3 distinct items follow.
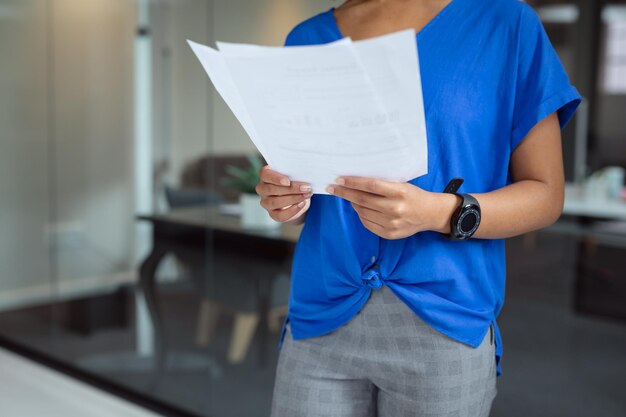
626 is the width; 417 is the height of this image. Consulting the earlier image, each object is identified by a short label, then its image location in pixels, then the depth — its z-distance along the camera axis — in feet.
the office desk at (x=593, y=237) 5.78
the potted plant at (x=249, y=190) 7.52
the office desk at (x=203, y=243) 7.43
